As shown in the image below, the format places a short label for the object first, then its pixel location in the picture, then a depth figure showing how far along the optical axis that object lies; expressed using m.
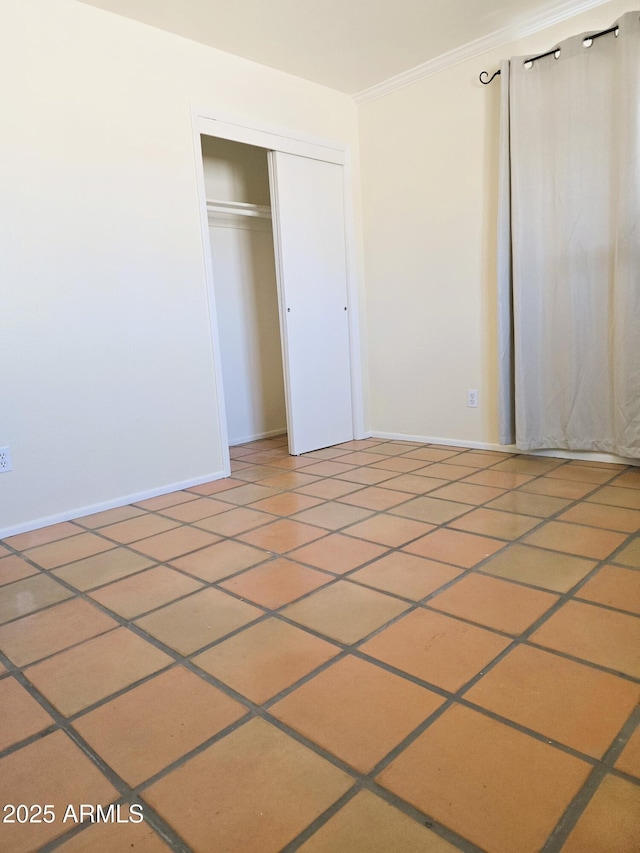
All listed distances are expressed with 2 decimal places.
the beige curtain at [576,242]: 2.55
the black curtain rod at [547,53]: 2.52
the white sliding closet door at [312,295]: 3.39
